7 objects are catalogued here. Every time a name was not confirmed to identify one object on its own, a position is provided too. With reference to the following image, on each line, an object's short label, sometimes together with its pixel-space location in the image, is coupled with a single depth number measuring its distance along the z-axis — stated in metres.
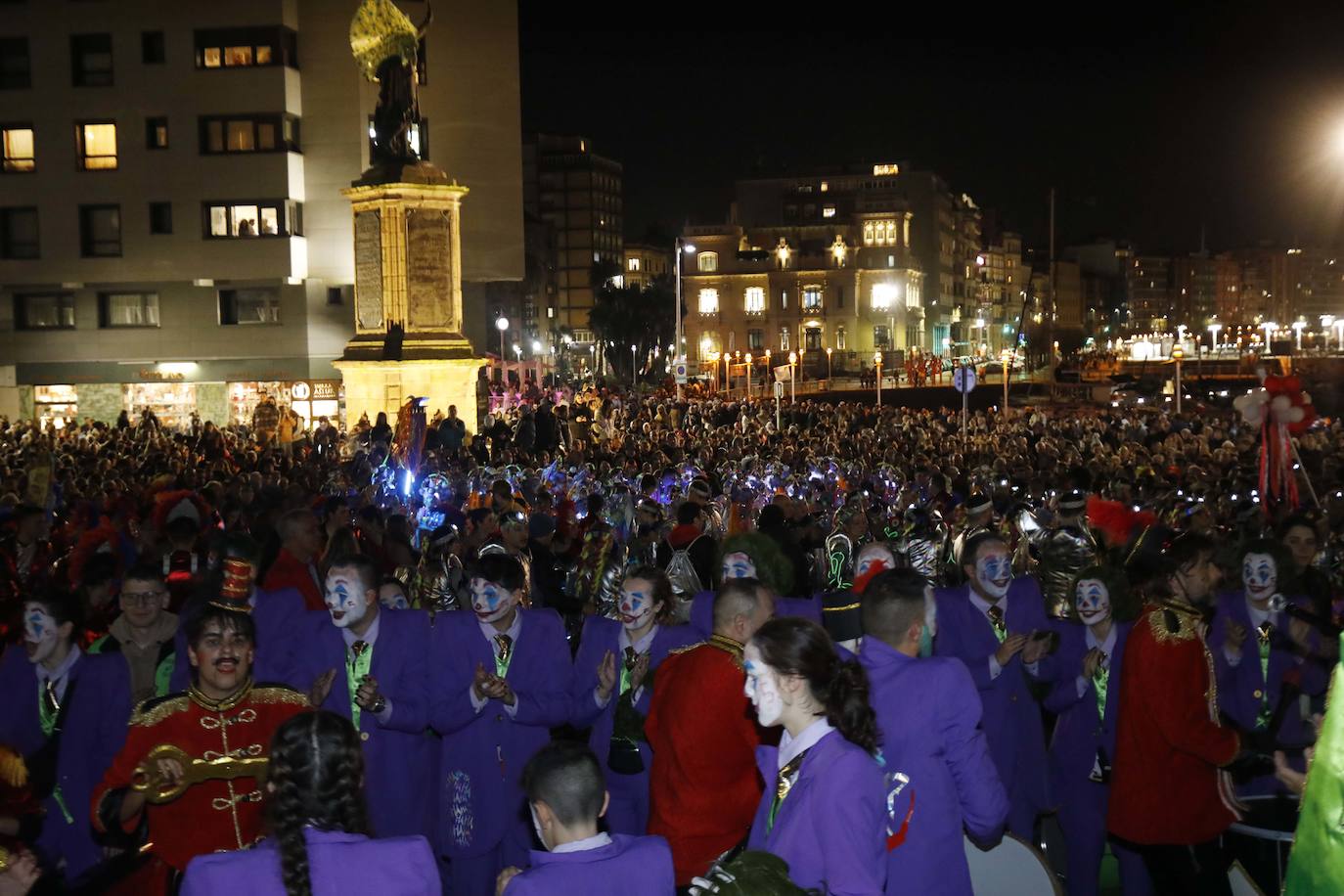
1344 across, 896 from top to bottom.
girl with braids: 3.50
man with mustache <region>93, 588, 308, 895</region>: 4.77
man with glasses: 6.57
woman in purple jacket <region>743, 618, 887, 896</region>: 3.78
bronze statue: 30.25
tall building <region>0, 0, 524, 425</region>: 42.09
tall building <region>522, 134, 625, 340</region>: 135.88
